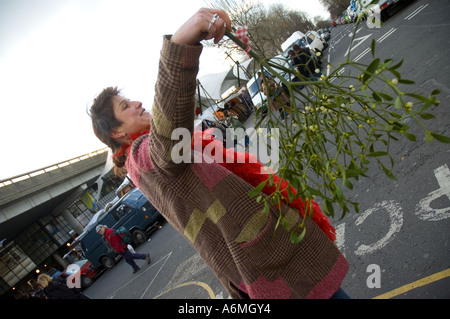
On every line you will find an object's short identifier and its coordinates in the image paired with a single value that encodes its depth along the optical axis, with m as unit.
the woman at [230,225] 1.42
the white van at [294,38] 22.97
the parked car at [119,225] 11.88
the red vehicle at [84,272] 11.88
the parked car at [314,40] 21.71
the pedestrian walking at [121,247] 8.91
